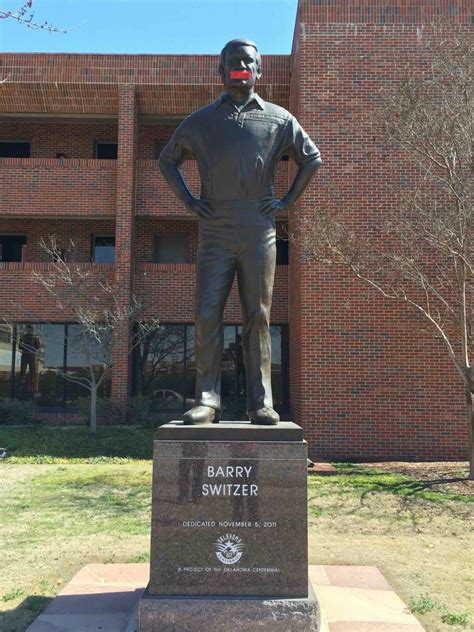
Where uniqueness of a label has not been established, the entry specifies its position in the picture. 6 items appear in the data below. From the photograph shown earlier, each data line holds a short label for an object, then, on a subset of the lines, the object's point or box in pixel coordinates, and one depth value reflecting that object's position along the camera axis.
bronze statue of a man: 4.24
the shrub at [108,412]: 14.75
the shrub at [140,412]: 14.84
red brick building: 11.39
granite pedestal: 3.54
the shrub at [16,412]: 15.20
